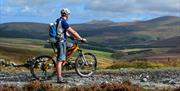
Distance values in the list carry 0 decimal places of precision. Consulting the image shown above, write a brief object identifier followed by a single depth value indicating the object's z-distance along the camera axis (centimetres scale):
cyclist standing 1022
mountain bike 1095
